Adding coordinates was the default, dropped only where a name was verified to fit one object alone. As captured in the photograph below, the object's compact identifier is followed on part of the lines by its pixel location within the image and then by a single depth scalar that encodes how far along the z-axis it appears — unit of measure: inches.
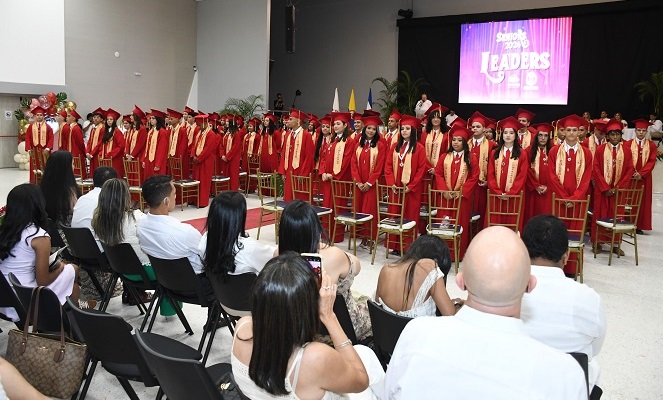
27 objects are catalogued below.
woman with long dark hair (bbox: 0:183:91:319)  125.2
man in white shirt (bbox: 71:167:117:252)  162.9
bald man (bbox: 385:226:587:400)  48.9
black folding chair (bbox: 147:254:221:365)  128.5
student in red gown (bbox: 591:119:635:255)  275.1
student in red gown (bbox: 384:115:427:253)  258.2
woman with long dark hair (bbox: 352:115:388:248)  270.5
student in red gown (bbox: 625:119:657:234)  293.3
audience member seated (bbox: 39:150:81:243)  170.7
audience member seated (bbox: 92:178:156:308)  146.2
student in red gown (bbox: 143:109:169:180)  382.0
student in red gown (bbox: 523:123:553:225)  257.6
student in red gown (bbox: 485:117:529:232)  245.0
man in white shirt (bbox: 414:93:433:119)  596.7
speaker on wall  496.7
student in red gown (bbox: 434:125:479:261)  250.2
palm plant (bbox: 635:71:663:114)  494.9
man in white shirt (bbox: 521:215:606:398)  82.0
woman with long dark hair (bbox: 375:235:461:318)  104.8
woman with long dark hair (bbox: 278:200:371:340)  108.1
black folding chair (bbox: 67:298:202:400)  91.8
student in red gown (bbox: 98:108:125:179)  388.8
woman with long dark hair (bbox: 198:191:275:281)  119.0
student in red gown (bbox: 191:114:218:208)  382.0
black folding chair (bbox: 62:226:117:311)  151.3
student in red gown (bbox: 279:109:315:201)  313.6
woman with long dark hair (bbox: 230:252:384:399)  63.4
